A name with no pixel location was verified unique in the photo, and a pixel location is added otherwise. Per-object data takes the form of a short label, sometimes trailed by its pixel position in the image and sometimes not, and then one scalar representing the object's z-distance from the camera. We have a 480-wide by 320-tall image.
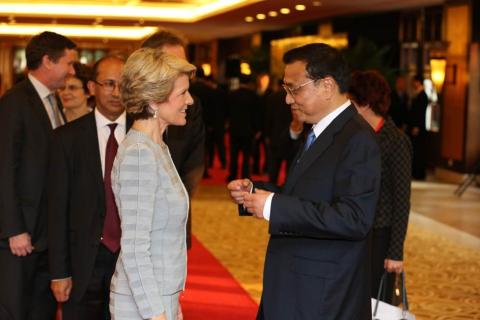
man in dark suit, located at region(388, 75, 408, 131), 14.73
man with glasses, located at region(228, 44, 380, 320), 2.84
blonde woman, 2.63
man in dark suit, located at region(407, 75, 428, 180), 14.40
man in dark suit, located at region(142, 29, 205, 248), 3.86
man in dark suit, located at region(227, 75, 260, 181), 13.75
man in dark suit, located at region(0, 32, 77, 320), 4.07
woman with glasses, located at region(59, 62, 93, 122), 5.83
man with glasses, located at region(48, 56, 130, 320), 3.58
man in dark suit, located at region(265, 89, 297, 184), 10.84
